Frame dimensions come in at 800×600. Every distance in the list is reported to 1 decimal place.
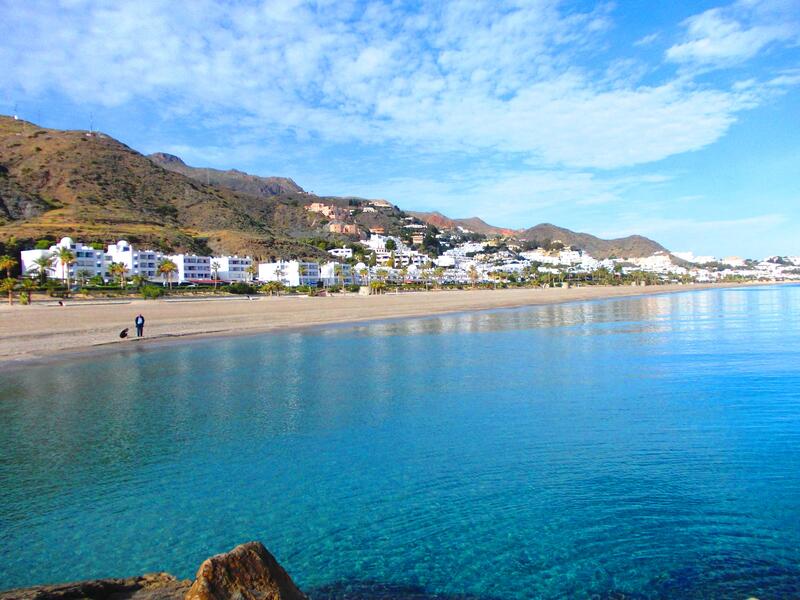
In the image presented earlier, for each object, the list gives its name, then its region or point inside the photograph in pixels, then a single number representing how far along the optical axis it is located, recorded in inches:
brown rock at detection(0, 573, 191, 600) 175.6
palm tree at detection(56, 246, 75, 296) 2730.8
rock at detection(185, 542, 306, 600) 155.8
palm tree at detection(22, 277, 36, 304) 2189.8
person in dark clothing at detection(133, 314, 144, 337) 1210.5
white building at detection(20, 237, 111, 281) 2925.7
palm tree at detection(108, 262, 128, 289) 2964.6
